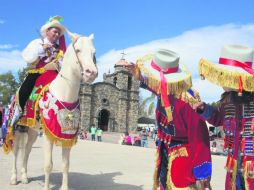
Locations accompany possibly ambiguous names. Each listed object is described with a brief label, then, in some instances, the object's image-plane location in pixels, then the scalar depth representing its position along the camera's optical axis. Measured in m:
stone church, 36.93
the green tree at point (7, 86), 38.48
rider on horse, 4.26
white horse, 3.49
